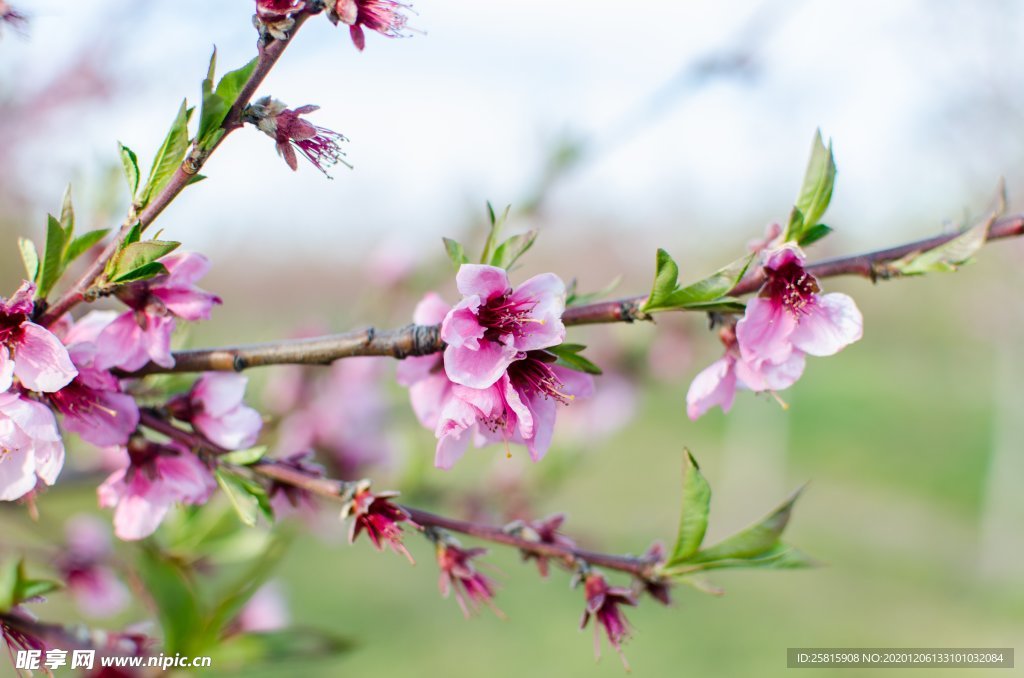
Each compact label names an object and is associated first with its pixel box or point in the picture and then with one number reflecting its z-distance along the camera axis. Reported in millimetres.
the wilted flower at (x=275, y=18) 567
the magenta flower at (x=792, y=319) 594
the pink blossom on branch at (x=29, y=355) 571
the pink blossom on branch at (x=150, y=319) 591
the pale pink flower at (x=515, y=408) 584
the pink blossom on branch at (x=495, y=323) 581
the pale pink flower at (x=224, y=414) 606
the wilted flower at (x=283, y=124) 575
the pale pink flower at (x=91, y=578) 767
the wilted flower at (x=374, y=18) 573
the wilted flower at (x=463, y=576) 597
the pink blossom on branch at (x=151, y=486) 611
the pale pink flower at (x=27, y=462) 581
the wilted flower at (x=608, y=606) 592
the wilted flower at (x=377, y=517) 588
